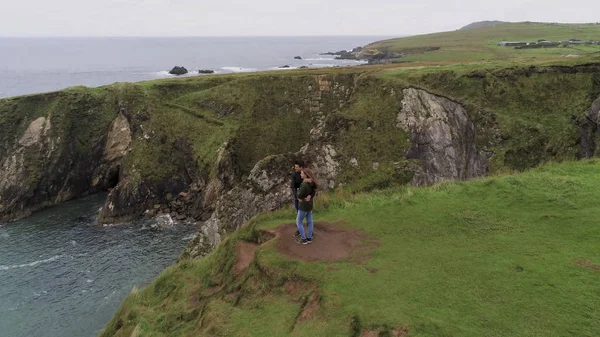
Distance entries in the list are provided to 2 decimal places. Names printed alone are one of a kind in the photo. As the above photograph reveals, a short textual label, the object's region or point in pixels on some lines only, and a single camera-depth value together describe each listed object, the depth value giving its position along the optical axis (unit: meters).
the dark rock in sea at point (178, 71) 148.38
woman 16.64
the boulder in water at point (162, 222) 50.30
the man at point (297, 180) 17.69
